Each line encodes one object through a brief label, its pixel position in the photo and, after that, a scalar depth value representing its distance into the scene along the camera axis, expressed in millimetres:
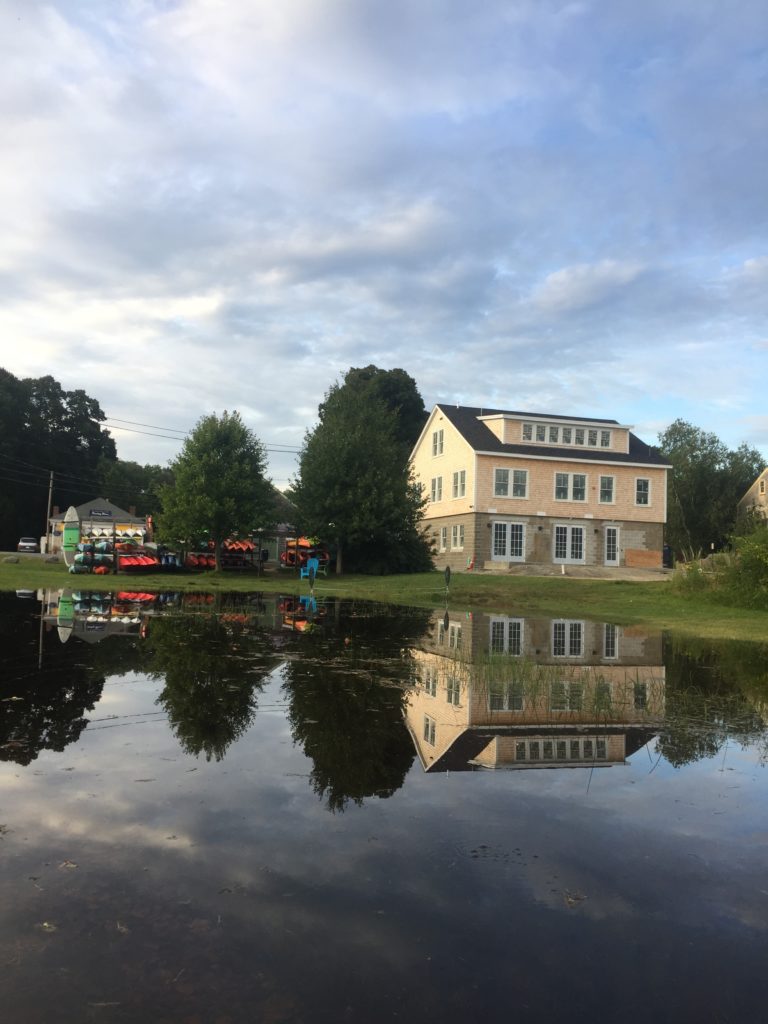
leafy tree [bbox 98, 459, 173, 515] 87825
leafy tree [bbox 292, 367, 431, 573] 44688
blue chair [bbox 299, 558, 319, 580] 38488
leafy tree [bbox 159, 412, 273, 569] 42625
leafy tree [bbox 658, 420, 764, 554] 77438
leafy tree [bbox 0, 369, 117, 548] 78438
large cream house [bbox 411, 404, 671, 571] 46406
